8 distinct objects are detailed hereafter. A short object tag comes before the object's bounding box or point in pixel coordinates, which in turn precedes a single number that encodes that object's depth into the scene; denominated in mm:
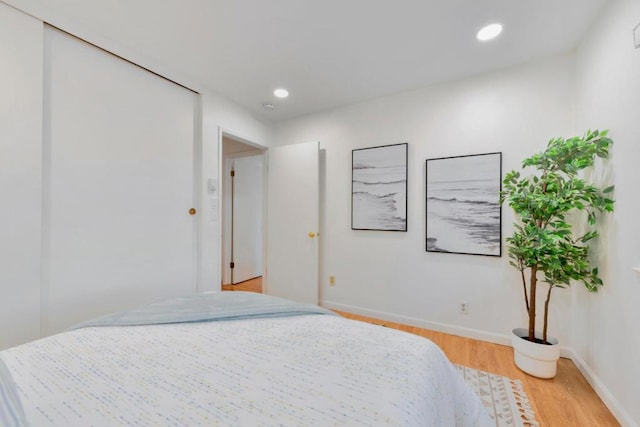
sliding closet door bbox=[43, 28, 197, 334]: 1779
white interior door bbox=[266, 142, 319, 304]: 3191
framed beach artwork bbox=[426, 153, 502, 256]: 2371
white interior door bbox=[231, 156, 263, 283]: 4406
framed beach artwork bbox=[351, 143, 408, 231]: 2807
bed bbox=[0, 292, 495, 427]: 735
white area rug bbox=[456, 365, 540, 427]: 1515
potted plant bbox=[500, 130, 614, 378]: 1723
